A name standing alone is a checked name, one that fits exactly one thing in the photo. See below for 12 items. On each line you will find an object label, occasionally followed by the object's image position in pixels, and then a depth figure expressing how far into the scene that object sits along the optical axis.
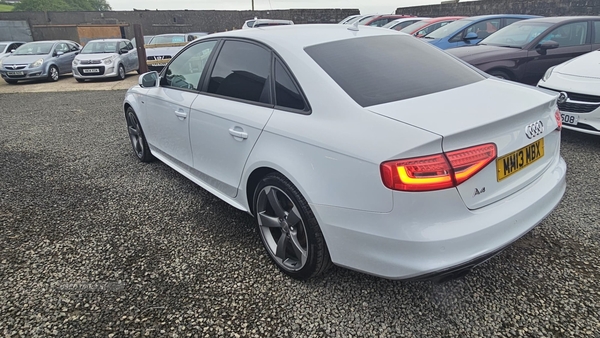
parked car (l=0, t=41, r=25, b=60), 14.72
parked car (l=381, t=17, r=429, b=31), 12.72
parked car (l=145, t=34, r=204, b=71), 13.20
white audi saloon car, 1.71
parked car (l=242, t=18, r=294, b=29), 8.81
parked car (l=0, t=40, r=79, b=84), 12.02
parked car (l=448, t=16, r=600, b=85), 5.70
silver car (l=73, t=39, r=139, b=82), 12.05
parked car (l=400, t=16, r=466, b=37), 10.31
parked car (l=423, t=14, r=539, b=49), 8.17
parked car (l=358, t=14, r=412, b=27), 14.96
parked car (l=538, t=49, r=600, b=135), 4.23
